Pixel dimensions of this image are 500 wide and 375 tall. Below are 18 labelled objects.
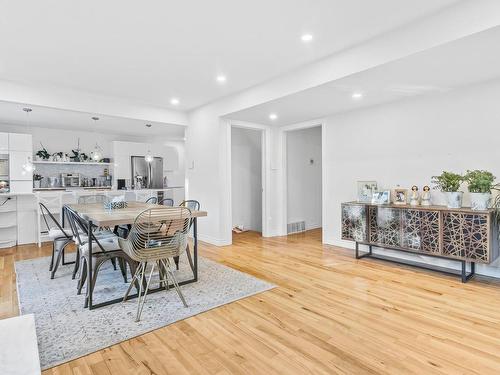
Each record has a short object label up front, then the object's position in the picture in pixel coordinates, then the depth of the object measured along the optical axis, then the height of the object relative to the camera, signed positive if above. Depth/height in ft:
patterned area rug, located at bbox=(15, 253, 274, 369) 6.88 -3.54
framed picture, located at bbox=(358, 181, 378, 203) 14.36 -0.31
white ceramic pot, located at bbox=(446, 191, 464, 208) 10.86 -0.60
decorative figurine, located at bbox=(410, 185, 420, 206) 12.54 -0.59
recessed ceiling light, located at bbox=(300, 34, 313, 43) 9.36 +4.72
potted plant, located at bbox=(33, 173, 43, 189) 19.21 +0.38
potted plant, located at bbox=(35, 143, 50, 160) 19.49 +2.11
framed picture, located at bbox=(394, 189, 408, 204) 13.12 -0.57
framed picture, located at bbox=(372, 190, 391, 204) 13.35 -0.62
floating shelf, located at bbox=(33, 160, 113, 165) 18.93 +1.64
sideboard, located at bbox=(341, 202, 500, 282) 10.11 -1.85
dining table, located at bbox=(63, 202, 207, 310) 8.46 -0.95
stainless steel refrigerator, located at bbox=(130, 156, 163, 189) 22.59 +1.00
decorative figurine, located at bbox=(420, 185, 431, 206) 12.24 -0.58
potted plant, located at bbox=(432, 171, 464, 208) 10.87 -0.16
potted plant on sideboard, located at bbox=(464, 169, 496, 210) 10.26 -0.19
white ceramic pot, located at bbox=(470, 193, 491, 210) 10.25 -0.64
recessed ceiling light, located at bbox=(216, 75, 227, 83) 12.91 +4.74
